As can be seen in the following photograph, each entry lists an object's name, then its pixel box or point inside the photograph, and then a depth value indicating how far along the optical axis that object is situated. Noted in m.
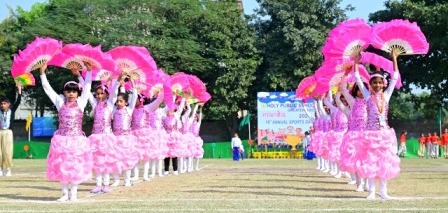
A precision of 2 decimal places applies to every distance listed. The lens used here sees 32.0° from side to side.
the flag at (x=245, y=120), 47.91
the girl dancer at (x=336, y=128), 18.28
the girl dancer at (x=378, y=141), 12.35
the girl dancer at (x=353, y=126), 12.91
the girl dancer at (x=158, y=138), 19.10
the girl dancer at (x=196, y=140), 24.36
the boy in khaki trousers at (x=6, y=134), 20.76
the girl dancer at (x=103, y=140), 14.12
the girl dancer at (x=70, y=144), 12.16
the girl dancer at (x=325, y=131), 20.06
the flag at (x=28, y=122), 51.62
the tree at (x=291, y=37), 47.06
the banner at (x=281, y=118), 42.00
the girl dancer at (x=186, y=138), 22.78
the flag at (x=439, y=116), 46.81
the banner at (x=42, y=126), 57.03
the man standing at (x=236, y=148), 39.19
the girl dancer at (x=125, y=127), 15.47
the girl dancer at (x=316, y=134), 21.28
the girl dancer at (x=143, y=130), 18.23
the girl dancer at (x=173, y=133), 21.92
